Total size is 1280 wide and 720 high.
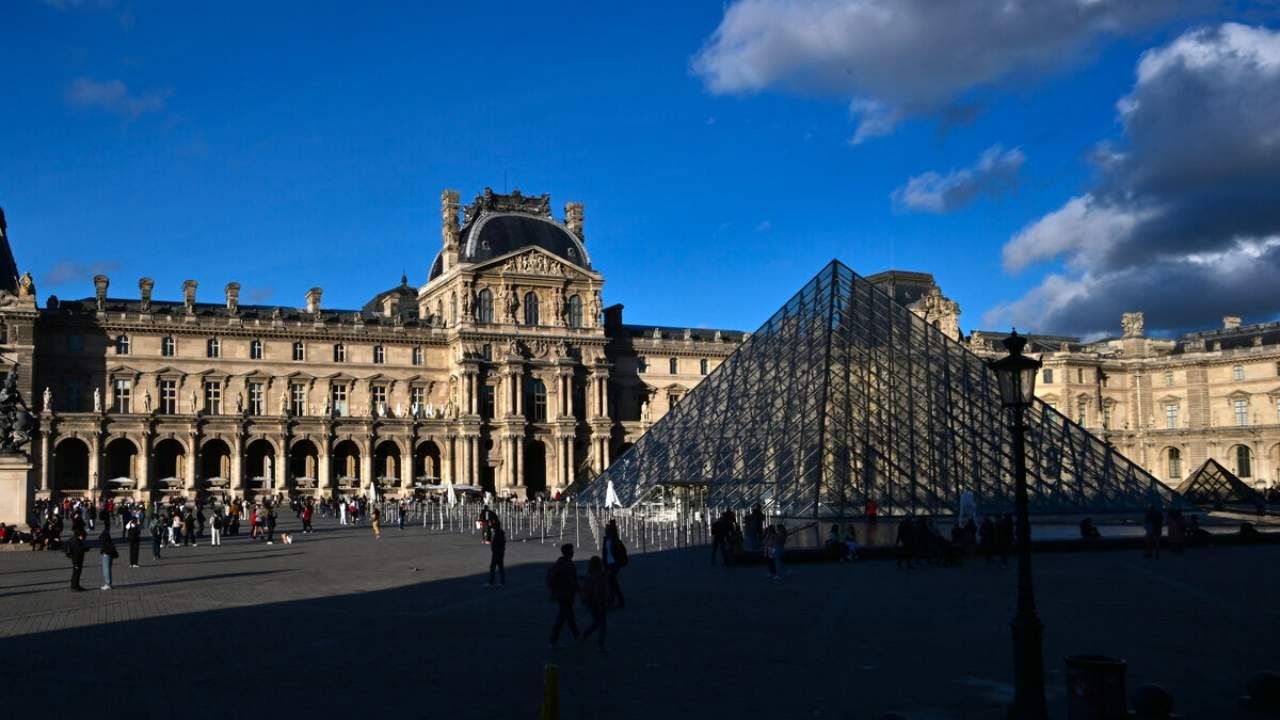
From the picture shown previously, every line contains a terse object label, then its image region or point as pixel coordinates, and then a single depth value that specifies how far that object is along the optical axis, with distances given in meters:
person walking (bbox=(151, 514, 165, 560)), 28.34
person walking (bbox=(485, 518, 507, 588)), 20.67
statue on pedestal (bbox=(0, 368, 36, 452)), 32.25
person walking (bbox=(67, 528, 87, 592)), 20.59
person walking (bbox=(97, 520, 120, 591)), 21.25
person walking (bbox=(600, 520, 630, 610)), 17.42
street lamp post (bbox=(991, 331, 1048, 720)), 10.06
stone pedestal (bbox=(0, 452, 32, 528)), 32.28
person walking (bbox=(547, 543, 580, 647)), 14.03
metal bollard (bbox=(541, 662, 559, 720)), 8.52
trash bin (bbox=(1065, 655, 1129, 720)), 9.77
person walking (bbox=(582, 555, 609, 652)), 13.91
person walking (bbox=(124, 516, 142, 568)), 26.06
